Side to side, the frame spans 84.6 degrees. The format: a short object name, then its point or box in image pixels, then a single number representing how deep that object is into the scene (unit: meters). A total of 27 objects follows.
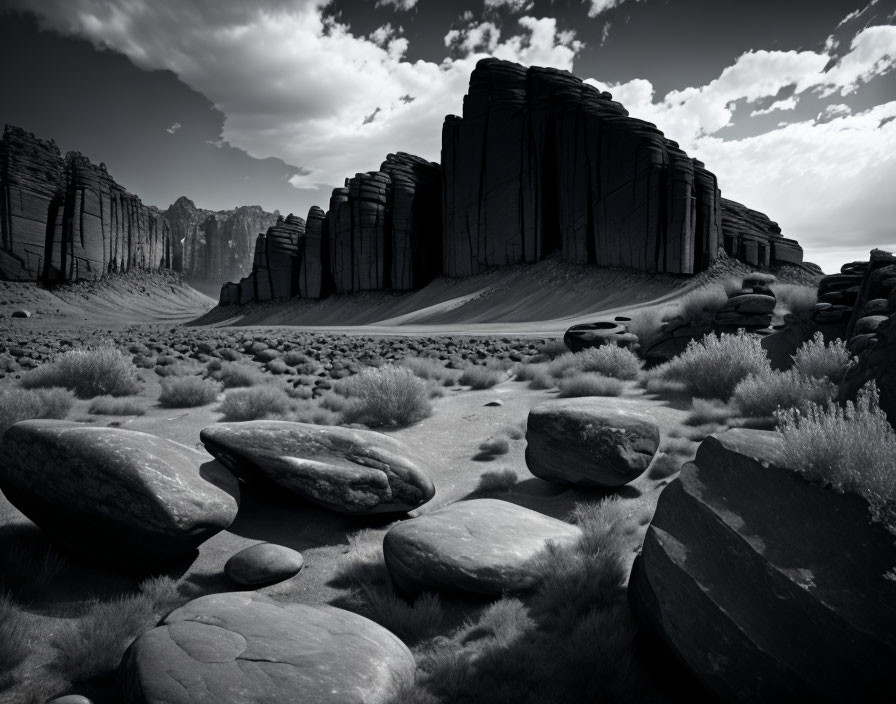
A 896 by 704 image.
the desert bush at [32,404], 6.67
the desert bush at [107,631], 2.87
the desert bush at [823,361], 7.38
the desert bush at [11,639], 2.80
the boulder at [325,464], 4.85
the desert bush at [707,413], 7.22
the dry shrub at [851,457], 2.67
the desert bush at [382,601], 3.32
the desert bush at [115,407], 8.19
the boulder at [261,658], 2.38
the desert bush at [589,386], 9.56
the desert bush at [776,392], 6.63
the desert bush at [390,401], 8.38
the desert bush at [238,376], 10.76
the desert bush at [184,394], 8.93
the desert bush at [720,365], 8.76
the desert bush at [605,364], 11.16
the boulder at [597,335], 13.86
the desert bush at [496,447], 6.96
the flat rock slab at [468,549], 3.63
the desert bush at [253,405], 8.16
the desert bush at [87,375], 9.34
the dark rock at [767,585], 2.21
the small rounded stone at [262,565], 3.92
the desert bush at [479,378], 11.16
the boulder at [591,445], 5.28
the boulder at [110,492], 3.86
